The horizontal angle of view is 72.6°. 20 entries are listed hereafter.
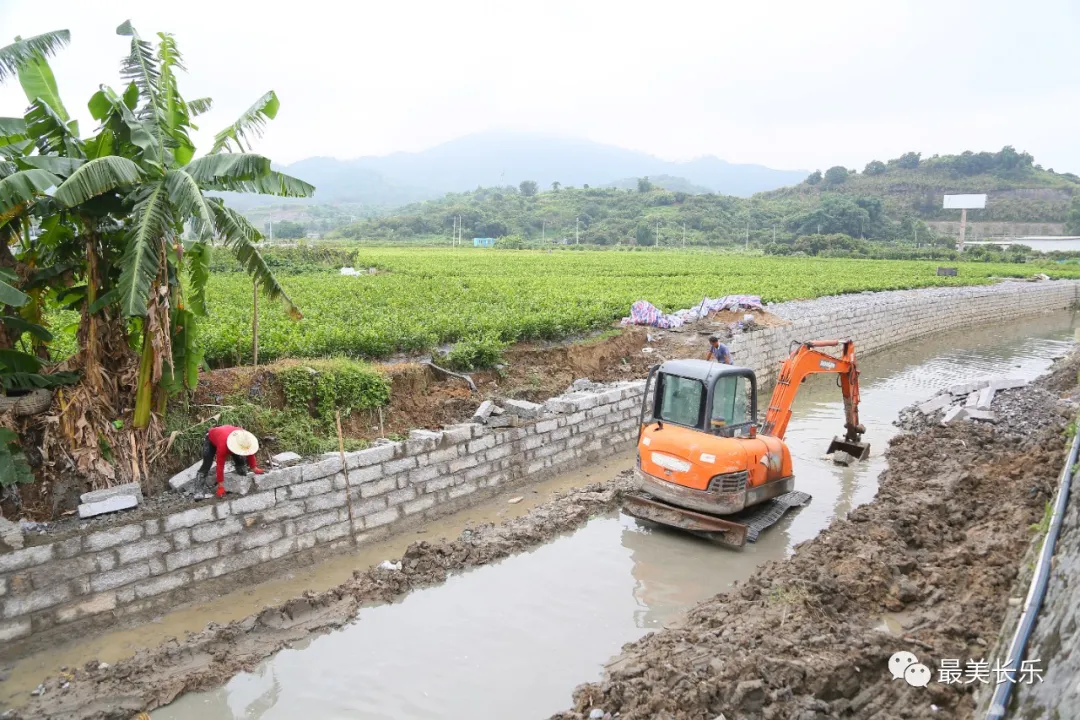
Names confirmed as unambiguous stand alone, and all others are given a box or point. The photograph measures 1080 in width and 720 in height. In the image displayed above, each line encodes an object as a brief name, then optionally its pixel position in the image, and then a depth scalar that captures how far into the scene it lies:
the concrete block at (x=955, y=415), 12.38
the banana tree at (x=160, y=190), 6.77
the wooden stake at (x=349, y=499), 8.43
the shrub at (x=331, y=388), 9.35
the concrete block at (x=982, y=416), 12.12
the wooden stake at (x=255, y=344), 9.31
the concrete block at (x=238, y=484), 7.52
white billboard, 71.38
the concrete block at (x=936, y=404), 13.68
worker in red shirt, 7.26
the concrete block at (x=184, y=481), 7.48
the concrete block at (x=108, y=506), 6.77
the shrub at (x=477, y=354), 11.66
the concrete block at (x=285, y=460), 8.13
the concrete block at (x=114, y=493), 6.81
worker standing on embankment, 10.41
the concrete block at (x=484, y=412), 10.23
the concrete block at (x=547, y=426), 10.79
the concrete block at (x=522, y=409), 10.78
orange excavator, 8.03
